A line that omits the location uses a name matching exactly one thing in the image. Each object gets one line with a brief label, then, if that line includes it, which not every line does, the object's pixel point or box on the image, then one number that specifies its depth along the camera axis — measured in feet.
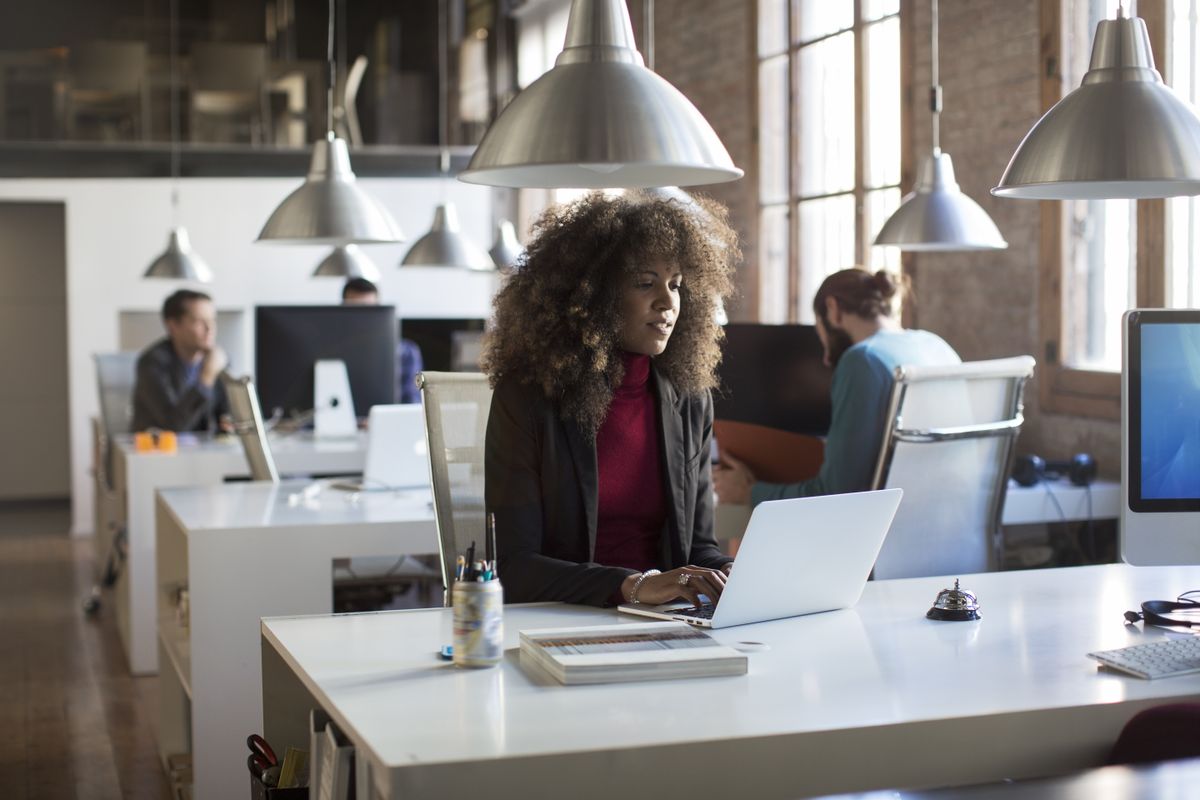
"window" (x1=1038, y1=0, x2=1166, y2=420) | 15.01
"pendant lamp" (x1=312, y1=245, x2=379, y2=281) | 26.04
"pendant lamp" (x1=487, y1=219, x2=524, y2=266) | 24.02
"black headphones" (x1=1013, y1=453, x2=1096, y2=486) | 14.05
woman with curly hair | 8.43
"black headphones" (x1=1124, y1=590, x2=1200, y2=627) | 7.38
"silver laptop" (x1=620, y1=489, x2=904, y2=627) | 6.83
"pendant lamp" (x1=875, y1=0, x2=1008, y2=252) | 13.52
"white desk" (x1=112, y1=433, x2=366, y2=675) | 17.83
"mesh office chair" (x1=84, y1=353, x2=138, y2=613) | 21.77
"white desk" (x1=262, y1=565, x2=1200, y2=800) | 5.10
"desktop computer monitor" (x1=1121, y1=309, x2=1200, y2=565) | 7.91
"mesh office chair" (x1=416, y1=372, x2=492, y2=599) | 9.90
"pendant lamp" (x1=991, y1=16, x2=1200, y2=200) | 7.59
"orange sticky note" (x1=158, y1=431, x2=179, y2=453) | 18.72
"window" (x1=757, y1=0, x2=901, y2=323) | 20.12
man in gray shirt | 21.61
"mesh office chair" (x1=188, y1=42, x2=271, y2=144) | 32.96
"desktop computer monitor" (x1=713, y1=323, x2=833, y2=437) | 16.07
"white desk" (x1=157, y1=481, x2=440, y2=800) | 11.55
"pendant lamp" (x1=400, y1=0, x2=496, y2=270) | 21.25
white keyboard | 6.24
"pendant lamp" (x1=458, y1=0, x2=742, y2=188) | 6.23
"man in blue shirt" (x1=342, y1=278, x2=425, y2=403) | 24.36
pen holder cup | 6.29
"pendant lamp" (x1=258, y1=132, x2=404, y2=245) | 14.55
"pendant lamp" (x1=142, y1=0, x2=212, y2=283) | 25.93
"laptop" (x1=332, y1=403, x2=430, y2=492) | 13.91
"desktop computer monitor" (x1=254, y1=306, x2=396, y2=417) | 18.61
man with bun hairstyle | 11.93
